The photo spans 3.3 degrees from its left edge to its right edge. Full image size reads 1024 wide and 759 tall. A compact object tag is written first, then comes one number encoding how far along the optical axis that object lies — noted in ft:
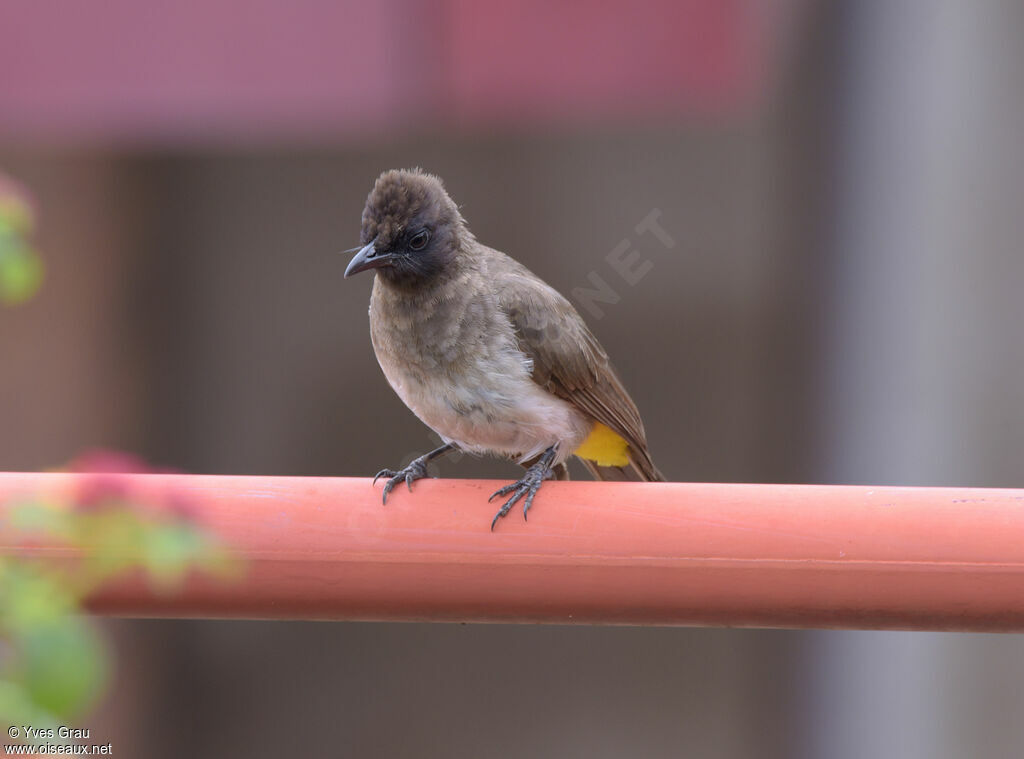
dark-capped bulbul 17.19
